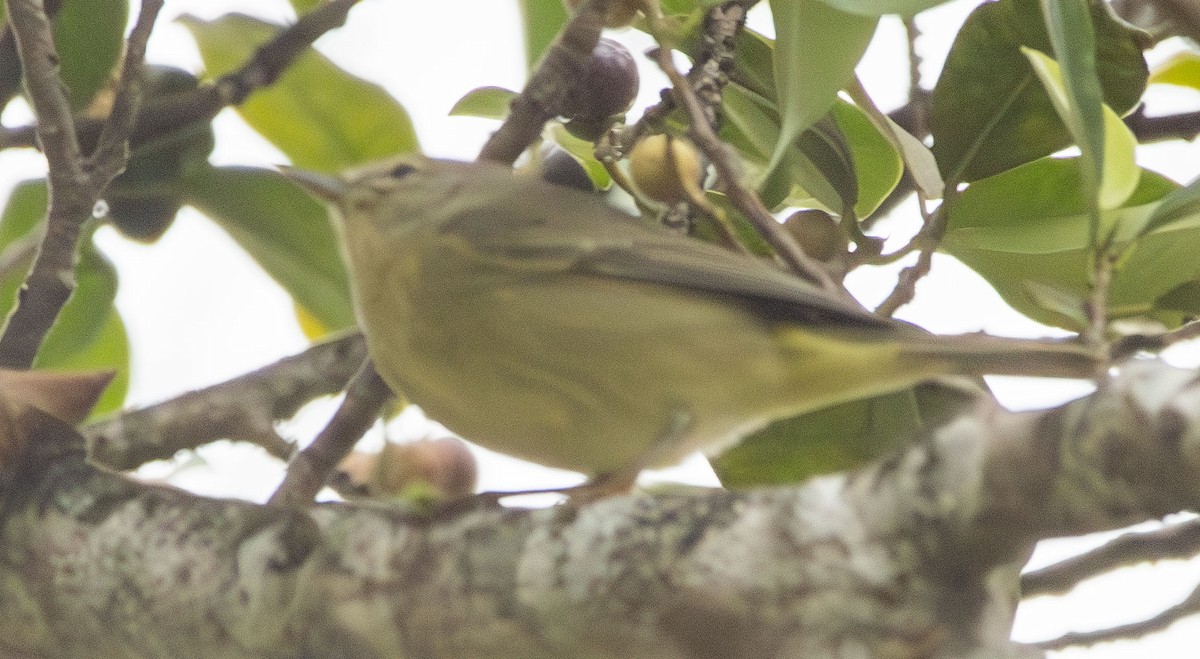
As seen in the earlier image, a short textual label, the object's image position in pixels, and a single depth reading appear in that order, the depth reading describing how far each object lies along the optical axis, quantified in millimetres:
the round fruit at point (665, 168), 4406
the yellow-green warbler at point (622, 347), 4258
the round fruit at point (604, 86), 4980
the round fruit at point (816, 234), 4766
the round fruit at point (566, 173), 5949
